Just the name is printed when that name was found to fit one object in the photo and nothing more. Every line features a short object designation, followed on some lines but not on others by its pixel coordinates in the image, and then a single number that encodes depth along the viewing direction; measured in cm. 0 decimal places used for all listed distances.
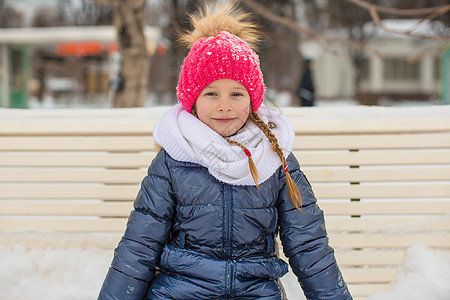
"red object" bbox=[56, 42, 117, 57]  1585
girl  179
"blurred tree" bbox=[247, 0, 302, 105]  1805
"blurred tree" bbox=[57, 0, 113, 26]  2655
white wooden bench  255
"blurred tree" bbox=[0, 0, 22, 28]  3109
